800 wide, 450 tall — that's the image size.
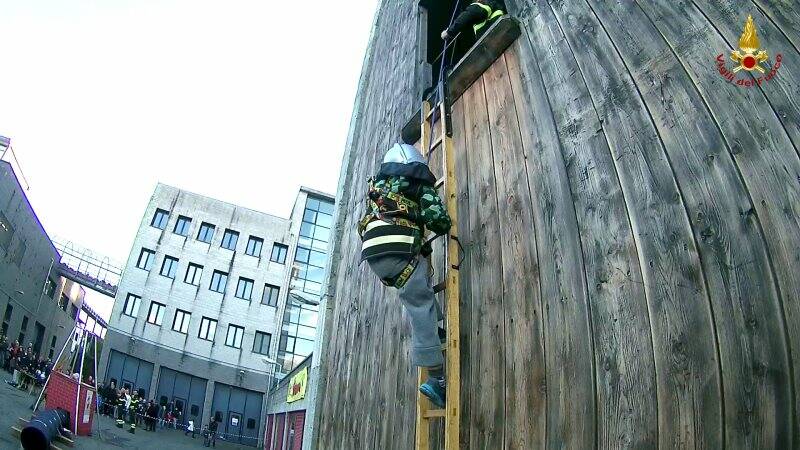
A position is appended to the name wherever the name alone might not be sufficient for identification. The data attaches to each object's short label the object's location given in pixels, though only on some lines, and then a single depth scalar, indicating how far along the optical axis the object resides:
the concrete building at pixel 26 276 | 26.75
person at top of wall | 4.28
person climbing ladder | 3.03
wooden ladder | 2.64
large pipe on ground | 7.56
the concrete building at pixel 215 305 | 29.03
